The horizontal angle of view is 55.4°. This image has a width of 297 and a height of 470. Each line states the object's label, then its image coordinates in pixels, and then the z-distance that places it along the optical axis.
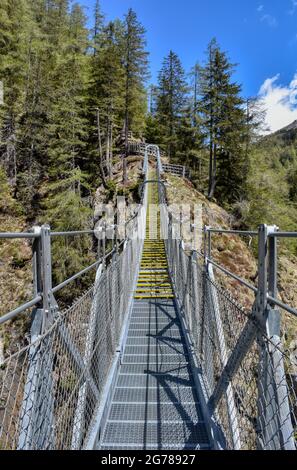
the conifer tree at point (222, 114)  19.03
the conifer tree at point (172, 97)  28.31
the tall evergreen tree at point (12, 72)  18.11
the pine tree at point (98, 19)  33.70
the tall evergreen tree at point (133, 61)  20.03
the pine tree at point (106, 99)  18.05
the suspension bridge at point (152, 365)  1.30
